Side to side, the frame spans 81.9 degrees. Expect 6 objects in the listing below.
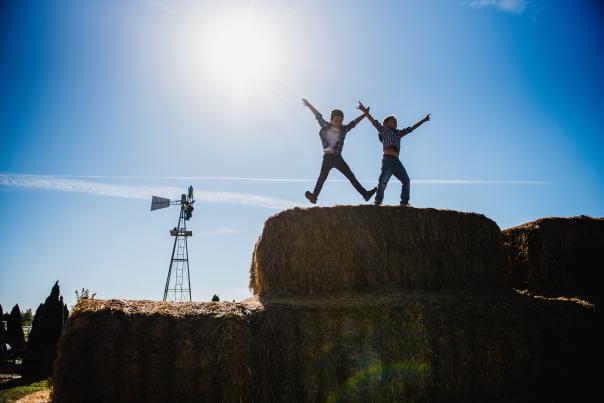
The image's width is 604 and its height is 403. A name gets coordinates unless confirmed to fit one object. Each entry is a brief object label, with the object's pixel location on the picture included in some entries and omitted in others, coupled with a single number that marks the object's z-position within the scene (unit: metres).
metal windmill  31.32
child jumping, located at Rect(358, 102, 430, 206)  8.05
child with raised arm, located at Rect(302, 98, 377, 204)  8.11
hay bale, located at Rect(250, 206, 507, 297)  6.34
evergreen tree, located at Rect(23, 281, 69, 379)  13.60
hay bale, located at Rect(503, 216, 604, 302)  7.73
